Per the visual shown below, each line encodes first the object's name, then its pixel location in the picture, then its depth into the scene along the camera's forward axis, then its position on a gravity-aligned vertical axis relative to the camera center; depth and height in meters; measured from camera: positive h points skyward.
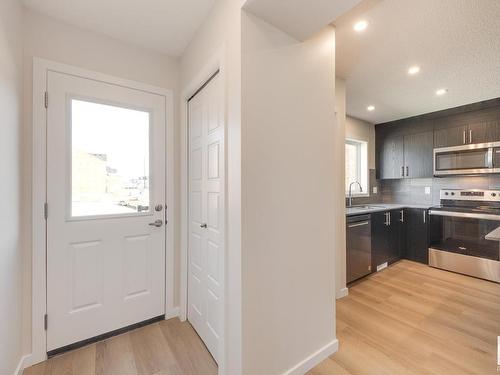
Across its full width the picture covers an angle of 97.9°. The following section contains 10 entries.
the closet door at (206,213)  1.50 -0.19
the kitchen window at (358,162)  3.92 +0.48
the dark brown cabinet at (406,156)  3.56 +0.56
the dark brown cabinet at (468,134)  2.95 +0.78
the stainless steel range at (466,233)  2.84 -0.64
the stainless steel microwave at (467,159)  2.95 +0.42
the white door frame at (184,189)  1.91 +0.00
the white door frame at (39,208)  1.52 -0.14
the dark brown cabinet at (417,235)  3.40 -0.75
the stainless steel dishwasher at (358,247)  2.62 -0.74
